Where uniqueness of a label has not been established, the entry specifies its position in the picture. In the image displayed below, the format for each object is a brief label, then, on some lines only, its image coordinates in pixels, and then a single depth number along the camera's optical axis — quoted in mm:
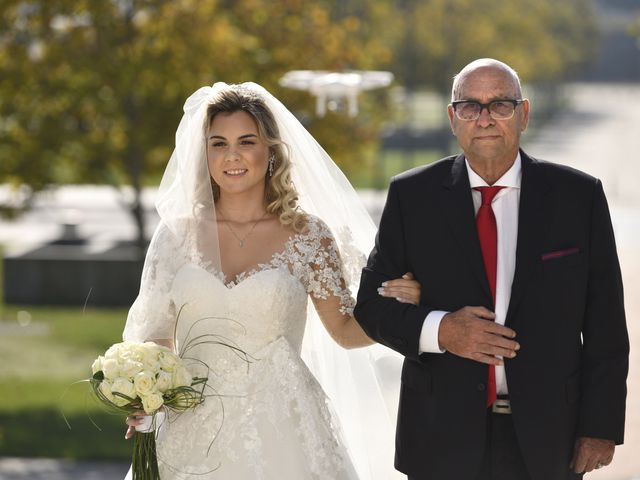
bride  8738
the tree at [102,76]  22910
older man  7243
